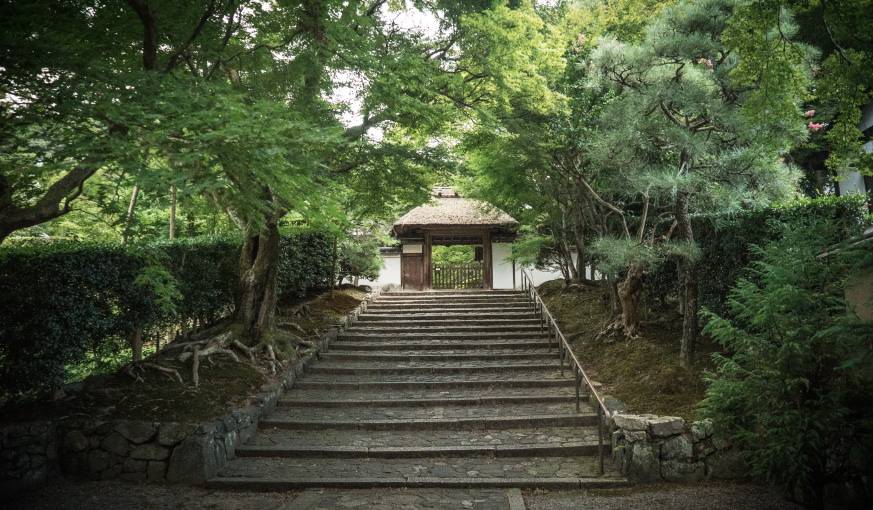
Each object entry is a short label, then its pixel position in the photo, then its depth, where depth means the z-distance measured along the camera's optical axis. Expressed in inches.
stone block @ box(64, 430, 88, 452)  261.9
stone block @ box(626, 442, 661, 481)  247.3
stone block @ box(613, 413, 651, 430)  251.7
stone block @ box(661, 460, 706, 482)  245.0
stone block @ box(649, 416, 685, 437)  247.4
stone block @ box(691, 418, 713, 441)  247.0
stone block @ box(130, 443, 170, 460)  262.5
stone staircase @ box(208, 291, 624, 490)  265.1
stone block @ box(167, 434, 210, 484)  258.7
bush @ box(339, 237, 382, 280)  714.8
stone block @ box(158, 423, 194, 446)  263.3
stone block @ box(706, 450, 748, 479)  244.2
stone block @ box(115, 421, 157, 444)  263.1
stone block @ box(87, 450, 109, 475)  261.3
